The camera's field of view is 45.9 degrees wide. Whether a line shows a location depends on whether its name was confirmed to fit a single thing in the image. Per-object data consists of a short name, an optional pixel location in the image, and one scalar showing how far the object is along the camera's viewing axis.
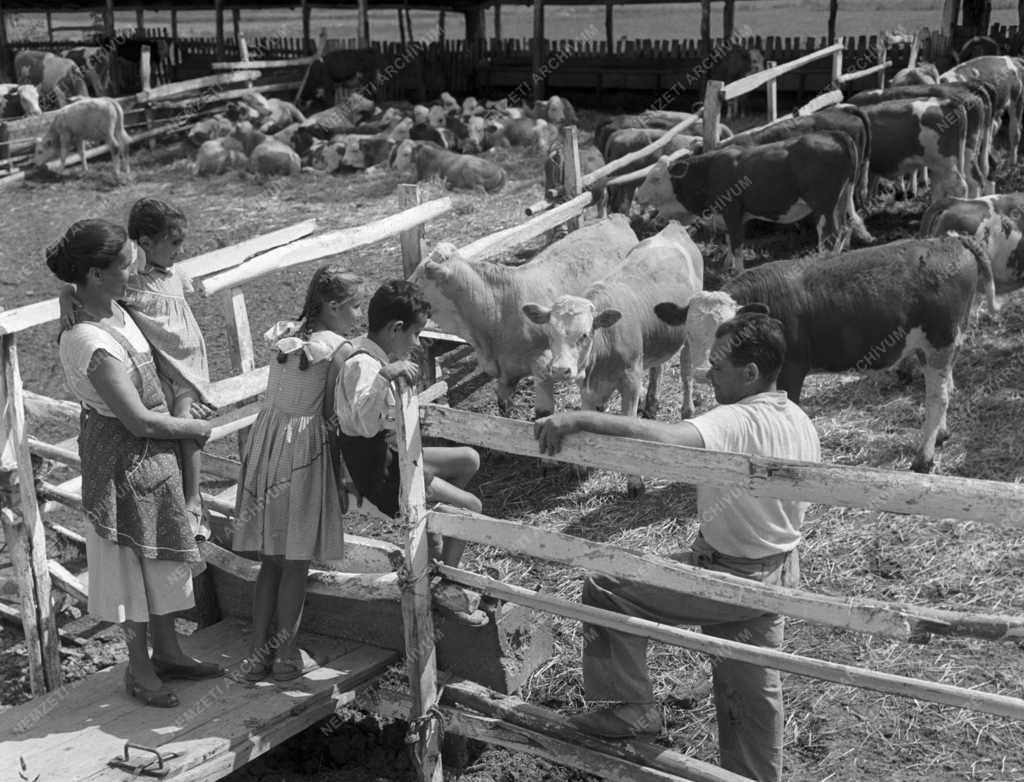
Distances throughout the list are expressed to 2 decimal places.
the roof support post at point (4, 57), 28.17
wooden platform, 4.18
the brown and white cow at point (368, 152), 17.59
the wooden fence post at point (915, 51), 16.83
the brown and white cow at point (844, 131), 11.52
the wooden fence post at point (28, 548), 5.15
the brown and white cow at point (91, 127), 18.61
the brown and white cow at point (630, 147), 13.17
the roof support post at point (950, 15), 18.41
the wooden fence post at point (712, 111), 12.38
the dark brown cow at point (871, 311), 7.20
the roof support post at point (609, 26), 22.73
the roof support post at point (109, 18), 26.13
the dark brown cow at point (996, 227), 8.99
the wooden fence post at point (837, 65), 16.44
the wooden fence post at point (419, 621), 4.34
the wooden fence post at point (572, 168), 10.62
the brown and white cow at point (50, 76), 24.84
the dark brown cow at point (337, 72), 23.52
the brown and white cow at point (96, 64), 26.19
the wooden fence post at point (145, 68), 22.05
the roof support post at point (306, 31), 25.06
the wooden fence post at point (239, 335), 6.15
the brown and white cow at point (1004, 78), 14.23
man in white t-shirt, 3.92
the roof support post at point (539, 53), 21.50
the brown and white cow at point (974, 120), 12.12
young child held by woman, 4.66
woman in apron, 4.21
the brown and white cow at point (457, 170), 15.74
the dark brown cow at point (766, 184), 11.12
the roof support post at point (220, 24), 25.00
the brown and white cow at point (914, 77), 15.25
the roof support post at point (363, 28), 23.42
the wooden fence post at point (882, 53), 17.25
